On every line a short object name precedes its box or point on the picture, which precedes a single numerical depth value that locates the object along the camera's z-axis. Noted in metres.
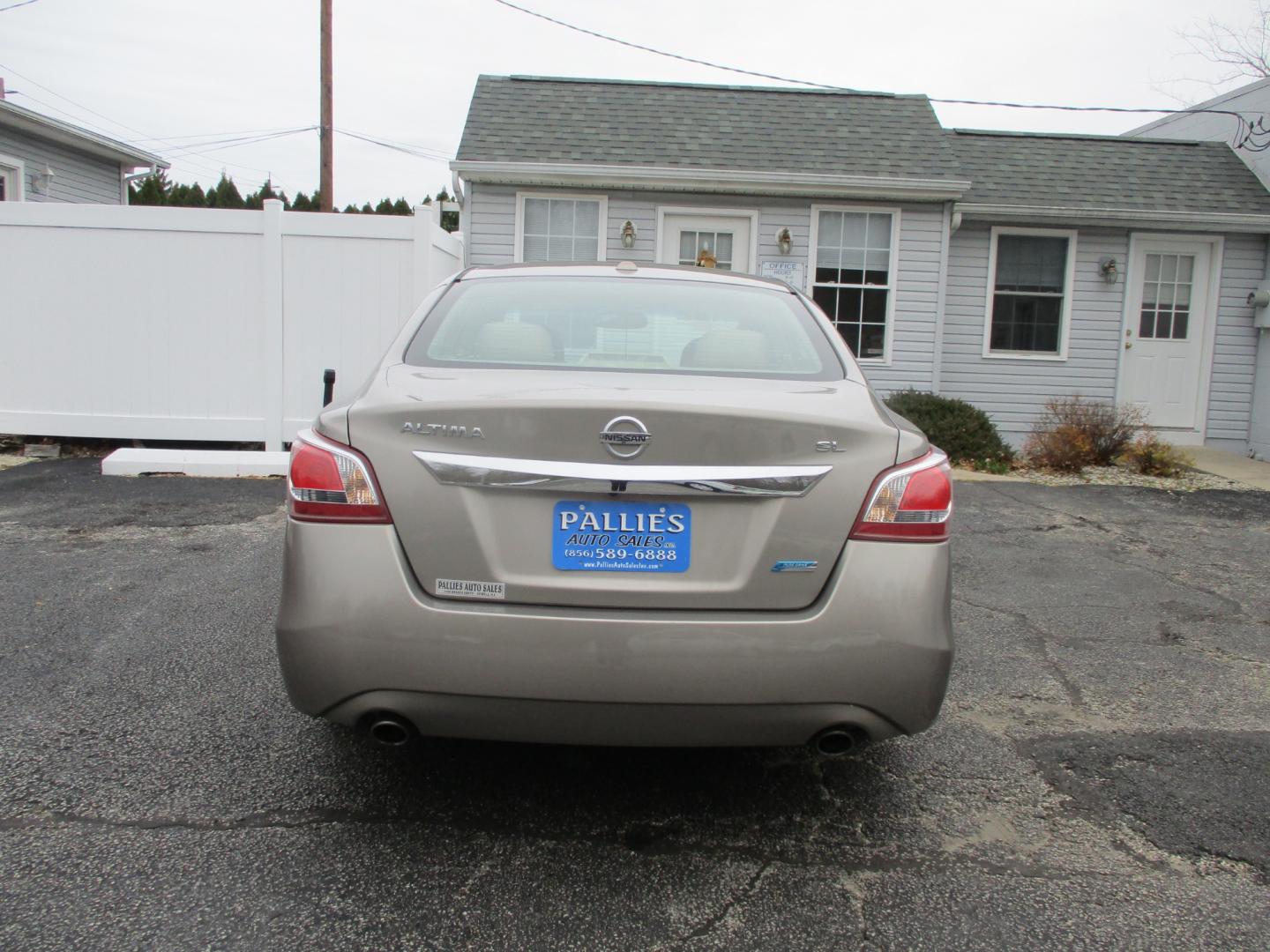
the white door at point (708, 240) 11.27
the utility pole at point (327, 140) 15.97
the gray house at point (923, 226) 11.09
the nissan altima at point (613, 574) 2.22
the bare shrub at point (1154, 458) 9.55
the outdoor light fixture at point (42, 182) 14.17
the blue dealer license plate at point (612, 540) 2.24
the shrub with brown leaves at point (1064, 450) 9.80
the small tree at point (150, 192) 32.47
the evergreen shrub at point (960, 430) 9.83
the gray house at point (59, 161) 13.40
